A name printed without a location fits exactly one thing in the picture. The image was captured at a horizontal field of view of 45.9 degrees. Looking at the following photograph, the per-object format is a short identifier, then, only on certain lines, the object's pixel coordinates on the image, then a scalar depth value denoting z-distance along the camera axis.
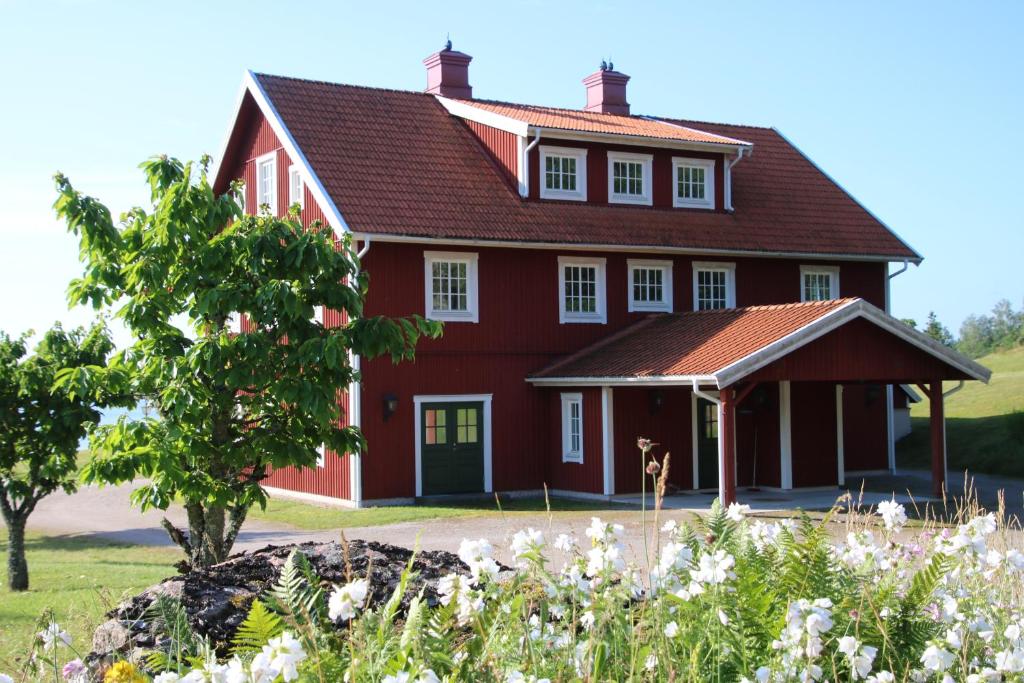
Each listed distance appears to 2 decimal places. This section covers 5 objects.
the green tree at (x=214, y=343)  11.05
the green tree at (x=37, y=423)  14.35
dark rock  6.30
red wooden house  22.03
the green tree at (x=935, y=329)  59.91
